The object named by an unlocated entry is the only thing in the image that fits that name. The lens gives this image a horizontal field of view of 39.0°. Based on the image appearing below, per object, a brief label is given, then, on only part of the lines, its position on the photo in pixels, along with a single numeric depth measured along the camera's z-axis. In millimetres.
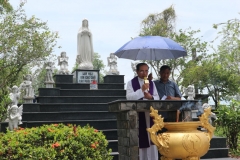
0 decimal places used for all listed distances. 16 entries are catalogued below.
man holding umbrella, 4883
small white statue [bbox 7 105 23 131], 8211
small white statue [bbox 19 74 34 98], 10562
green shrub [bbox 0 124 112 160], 4516
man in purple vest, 4566
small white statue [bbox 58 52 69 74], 12891
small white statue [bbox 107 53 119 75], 13372
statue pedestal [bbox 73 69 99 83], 13052
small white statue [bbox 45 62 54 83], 11983
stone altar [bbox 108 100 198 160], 3969
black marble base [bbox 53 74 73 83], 12502
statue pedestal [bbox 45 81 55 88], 11828
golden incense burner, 3436
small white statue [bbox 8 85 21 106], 9070
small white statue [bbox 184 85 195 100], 11391
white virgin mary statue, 13664
